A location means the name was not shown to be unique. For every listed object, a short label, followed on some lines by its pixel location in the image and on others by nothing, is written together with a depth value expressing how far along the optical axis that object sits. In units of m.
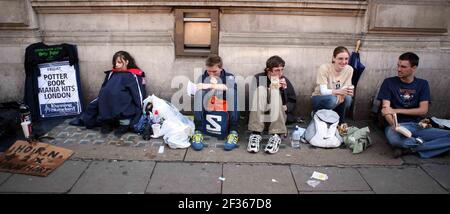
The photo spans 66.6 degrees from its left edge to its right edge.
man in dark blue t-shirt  4.50
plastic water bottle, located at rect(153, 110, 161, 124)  5.21
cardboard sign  4.08
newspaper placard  5.73
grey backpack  4.77
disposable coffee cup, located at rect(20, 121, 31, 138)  4.97
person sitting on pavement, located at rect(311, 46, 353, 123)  5.11
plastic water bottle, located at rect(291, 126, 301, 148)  4.95
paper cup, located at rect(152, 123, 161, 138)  5.02
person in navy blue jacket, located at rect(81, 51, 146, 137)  5.21
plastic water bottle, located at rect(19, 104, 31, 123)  5.04
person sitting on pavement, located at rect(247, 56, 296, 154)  4.90
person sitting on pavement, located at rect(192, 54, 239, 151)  4.96
